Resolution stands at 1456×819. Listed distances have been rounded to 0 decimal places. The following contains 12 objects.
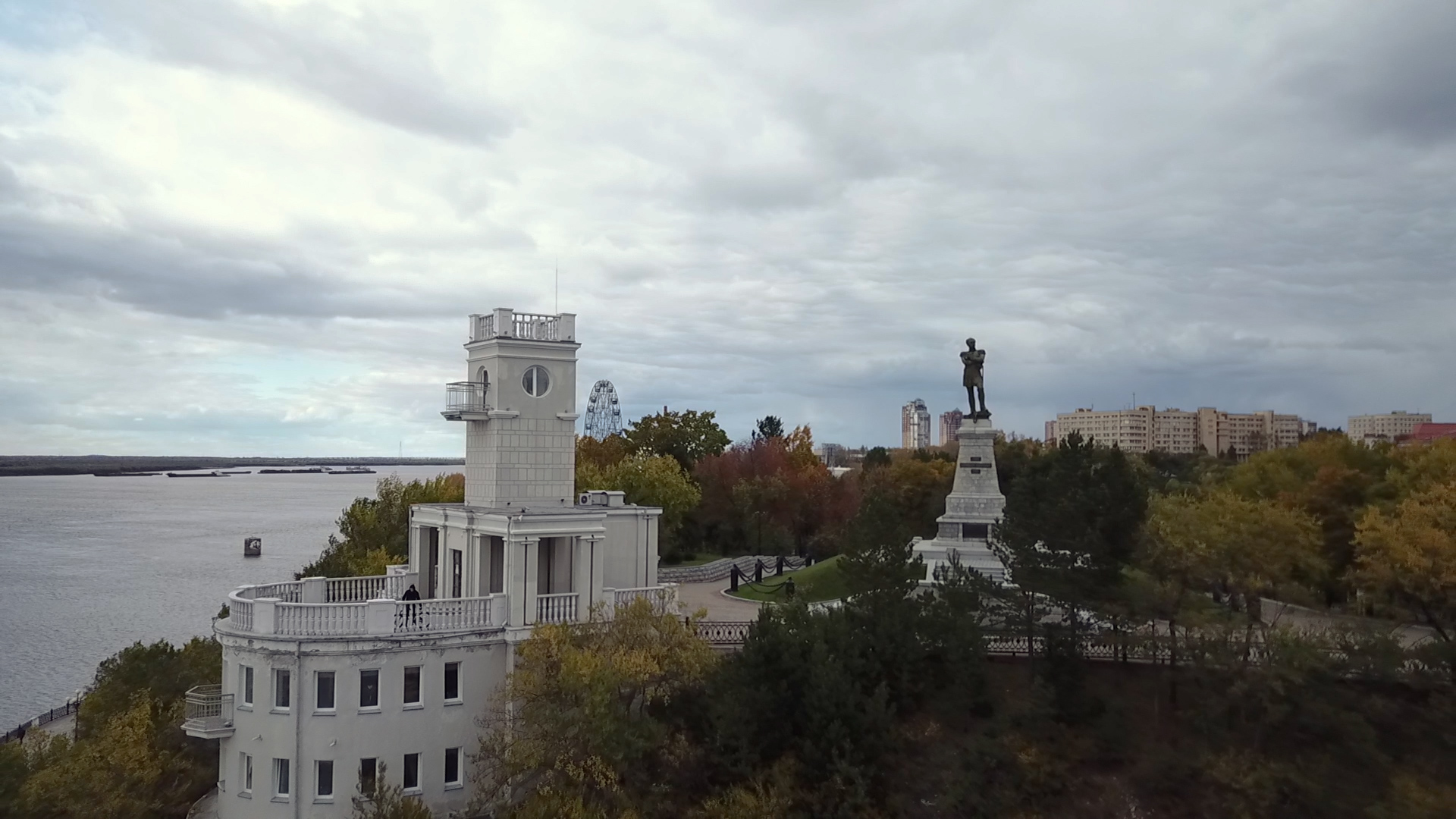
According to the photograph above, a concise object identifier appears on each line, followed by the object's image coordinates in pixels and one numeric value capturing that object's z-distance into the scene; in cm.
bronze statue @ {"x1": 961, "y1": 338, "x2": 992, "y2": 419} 4366
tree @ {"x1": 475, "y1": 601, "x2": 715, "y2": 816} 2622
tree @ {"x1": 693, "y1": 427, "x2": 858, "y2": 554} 6556
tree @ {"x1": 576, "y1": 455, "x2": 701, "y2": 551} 5775
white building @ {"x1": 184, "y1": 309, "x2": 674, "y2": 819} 2750
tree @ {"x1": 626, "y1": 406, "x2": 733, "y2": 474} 7831
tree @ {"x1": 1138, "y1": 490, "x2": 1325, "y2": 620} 3256
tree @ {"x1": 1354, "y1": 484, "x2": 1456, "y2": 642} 3030
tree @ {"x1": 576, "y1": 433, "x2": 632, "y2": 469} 7569
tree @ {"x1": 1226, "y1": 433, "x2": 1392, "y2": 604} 3922
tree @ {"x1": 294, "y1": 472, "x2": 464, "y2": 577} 5606
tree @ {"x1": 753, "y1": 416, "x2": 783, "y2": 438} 11588
